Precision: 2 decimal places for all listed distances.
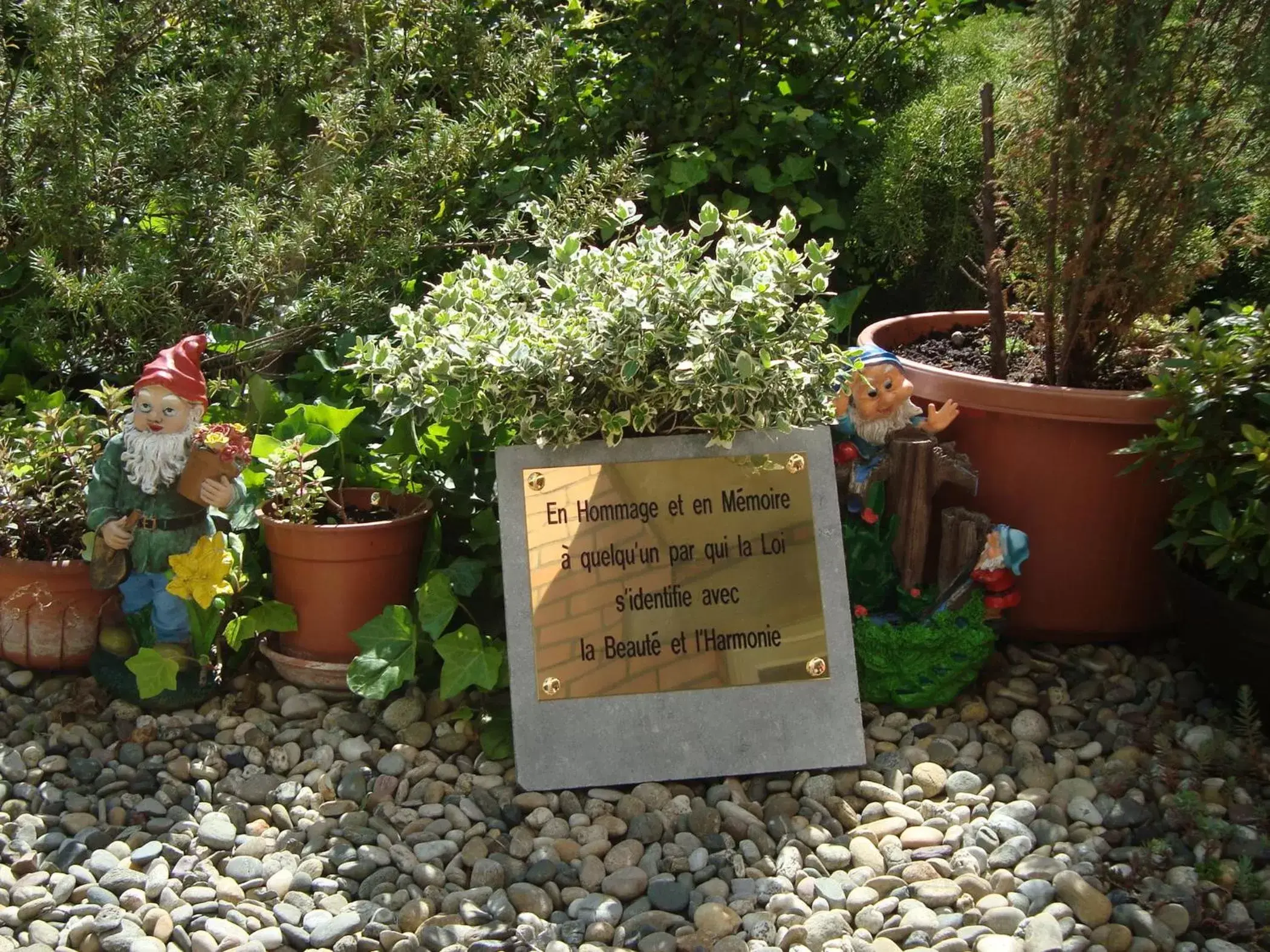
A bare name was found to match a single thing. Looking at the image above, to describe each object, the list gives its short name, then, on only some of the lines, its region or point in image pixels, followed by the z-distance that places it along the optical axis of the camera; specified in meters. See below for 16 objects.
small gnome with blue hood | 3.11
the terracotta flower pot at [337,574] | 3.09
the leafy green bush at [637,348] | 2.77
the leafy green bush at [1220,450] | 2.87
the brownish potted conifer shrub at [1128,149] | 3.13
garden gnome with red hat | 2.88
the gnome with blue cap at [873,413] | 3.17
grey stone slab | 2.85
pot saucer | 3.14
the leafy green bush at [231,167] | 3.48
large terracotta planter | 3.22
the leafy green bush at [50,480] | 3.24
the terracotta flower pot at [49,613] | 3.16
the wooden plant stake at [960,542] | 3.13
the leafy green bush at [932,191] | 4.12
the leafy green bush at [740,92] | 4.22
